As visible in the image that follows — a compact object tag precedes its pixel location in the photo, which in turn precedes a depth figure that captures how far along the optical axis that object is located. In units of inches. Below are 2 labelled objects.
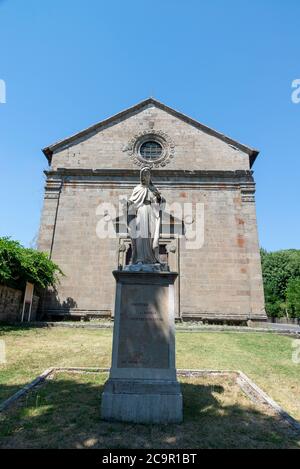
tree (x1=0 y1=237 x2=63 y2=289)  496.4
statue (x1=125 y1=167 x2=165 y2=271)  217.8
